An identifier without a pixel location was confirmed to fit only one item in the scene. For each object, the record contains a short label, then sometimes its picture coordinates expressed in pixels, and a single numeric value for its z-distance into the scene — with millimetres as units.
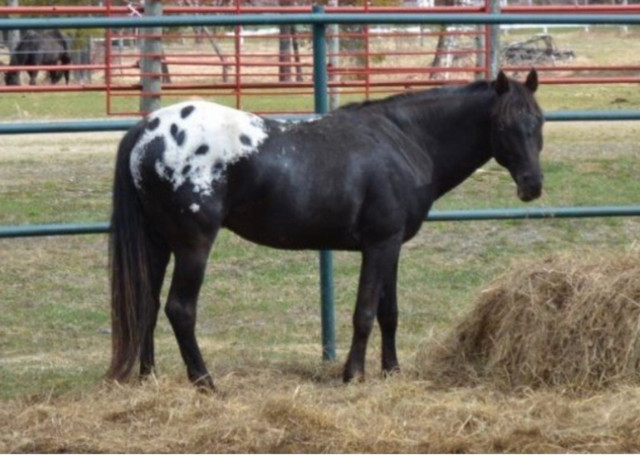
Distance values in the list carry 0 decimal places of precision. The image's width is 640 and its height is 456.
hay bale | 10913
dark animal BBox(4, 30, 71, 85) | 48787
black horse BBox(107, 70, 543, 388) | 10779
